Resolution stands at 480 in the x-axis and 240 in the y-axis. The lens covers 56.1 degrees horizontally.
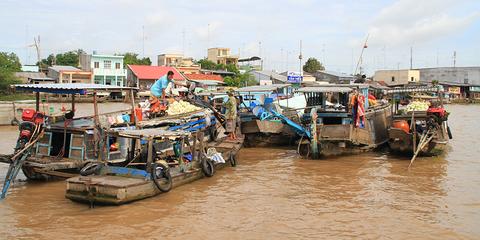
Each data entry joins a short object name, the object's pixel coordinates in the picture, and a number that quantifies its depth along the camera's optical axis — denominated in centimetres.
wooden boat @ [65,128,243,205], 730
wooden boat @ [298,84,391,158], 1235
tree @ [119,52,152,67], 5497
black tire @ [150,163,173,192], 799
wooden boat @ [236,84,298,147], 1448
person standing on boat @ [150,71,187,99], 1189
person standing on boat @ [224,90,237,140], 1266
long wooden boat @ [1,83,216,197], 843
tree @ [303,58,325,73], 5734
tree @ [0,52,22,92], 3431
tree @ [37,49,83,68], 5502
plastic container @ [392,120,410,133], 1300
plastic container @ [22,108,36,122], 869
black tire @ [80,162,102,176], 788
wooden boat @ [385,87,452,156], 1248
